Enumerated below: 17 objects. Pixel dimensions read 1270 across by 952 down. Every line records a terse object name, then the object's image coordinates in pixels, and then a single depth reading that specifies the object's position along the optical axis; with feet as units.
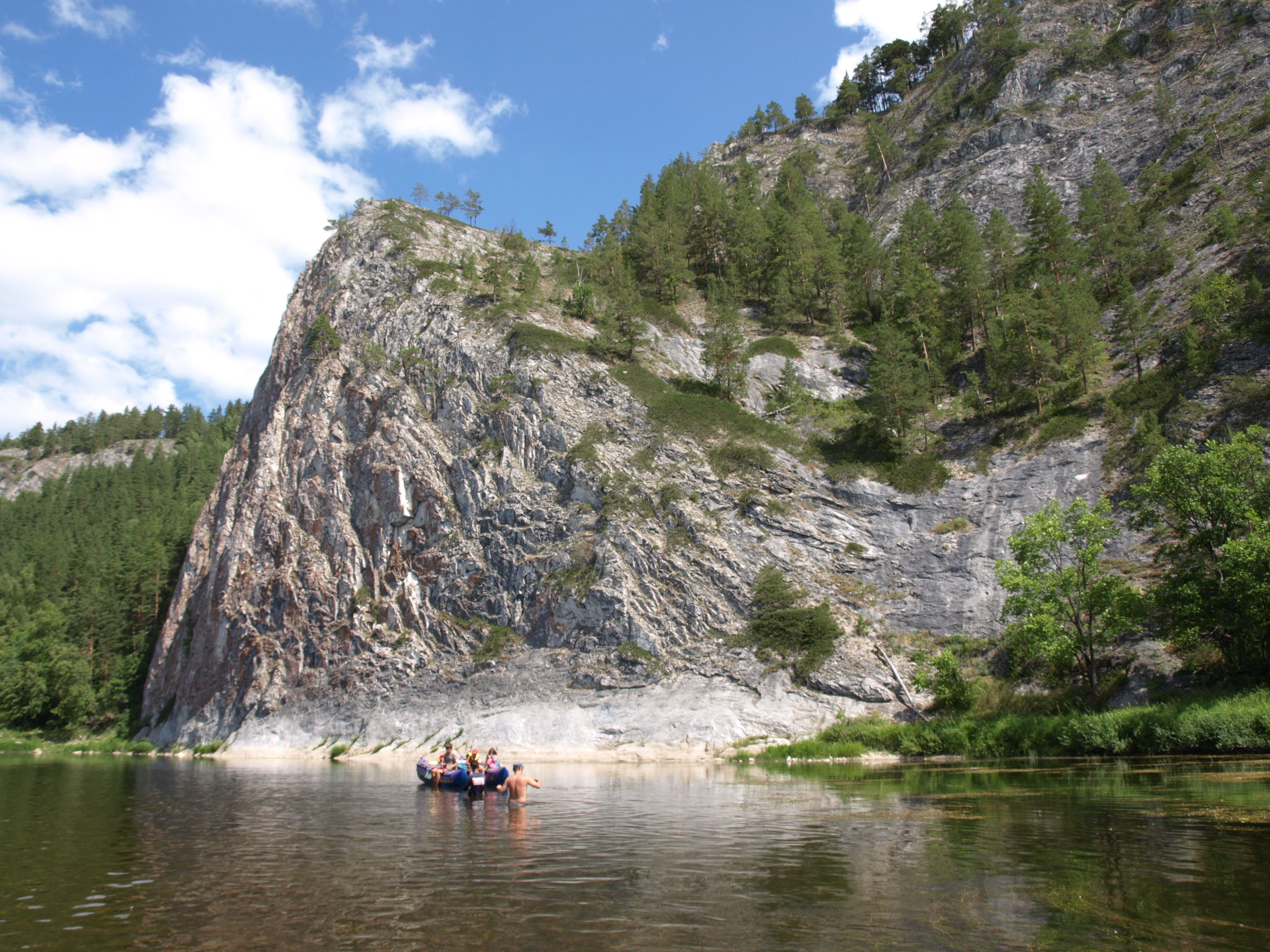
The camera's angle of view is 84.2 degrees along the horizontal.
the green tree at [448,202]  319.88
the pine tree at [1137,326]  180.55
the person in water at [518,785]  77.97
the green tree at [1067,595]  111.55
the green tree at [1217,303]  167.22
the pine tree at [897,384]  196.75
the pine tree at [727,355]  220.64
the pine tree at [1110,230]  216.13
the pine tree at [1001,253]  232.53
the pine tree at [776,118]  479.41
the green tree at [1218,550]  93.04
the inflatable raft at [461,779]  86.07
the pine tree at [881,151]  373.40
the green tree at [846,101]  464.65
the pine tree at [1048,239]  220.43
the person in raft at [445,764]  95.61
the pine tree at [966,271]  221.05
